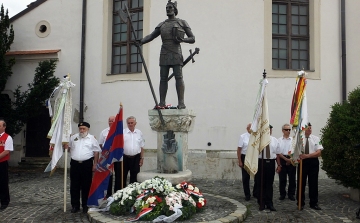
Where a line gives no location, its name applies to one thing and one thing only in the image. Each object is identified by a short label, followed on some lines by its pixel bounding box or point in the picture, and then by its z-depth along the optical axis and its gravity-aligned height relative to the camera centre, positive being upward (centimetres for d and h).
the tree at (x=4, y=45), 1280 +245
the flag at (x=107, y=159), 671 -69
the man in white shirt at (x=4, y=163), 717 -82
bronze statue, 680 +134
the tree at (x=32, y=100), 1284 +64
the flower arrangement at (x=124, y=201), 609 -128
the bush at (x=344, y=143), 762 -44
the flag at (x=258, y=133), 714 -22
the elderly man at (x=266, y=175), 714 -101
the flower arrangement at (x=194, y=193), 625 -118
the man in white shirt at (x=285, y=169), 829 -104
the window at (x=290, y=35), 1191 +264
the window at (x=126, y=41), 1258 +259
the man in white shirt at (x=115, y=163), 760 -86
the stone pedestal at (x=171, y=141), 669 -36
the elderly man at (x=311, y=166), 732 -84
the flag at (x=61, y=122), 709 -5
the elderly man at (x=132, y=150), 788 -62
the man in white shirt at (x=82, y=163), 680 -76
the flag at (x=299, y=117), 727 +8
